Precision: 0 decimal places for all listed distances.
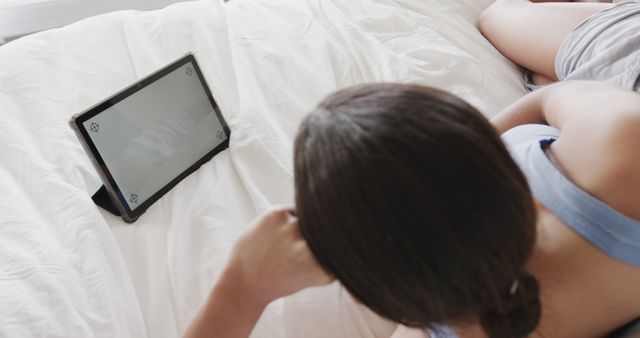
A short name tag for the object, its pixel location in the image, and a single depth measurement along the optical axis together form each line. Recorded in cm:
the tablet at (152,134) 78
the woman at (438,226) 39
